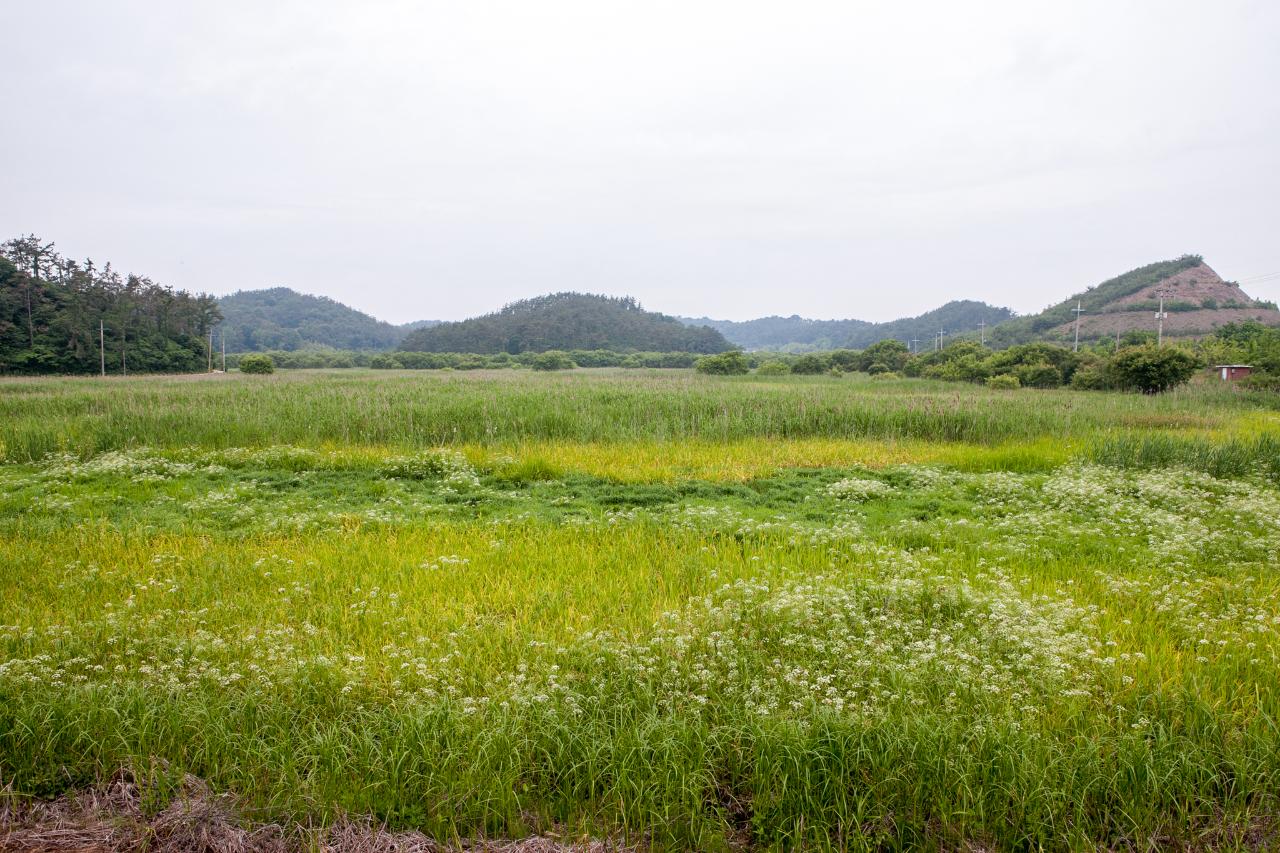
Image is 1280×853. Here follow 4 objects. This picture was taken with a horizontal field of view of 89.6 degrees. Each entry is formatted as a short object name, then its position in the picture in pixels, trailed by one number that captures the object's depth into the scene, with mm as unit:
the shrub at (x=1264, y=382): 26431
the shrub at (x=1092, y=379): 31250
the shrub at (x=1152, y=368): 28266
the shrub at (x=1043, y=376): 35781
